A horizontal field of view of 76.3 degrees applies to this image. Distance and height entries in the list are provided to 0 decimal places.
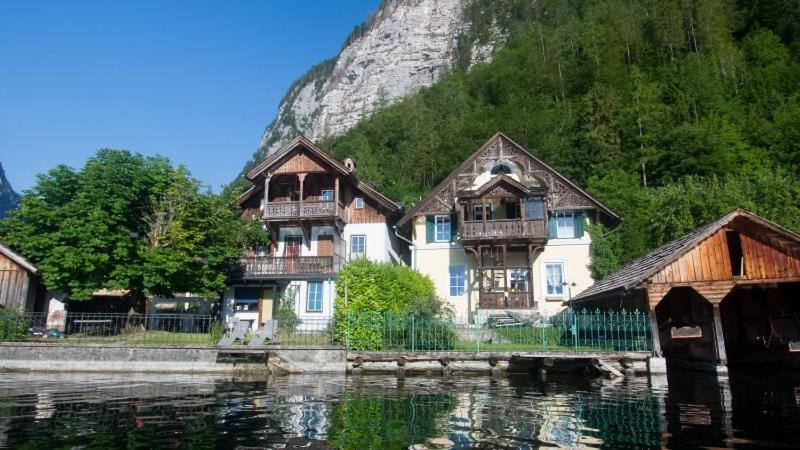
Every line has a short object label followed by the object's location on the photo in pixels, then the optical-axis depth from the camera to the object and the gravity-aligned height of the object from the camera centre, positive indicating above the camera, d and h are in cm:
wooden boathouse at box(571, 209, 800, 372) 1700 +98
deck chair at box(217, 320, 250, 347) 2011 -67
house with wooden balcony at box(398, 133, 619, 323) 2983 +502
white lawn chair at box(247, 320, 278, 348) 2022 -70
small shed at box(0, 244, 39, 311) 2520 +192
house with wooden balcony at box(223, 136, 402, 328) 3073 +562
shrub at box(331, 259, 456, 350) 1970 +27
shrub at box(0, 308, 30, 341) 2039 -32
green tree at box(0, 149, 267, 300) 2466 +454
